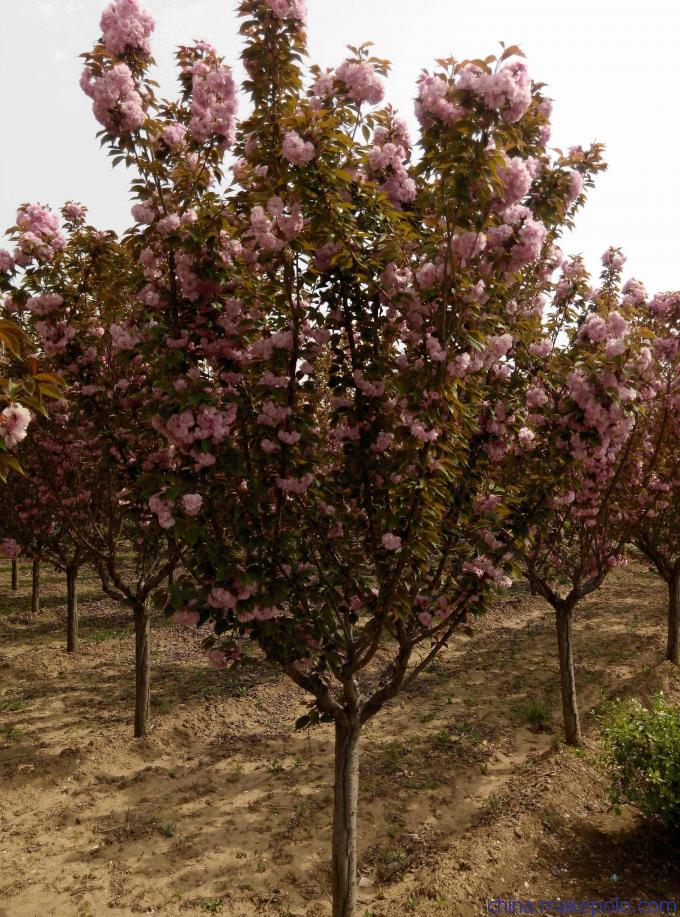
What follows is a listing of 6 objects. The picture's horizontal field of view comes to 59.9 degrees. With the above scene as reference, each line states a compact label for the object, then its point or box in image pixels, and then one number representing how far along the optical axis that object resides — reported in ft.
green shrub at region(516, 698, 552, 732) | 28.02
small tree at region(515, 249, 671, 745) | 12.71
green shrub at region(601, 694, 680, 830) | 17.49
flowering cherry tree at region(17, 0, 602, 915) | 11.37
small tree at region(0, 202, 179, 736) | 16.90
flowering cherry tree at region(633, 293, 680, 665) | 21.44
